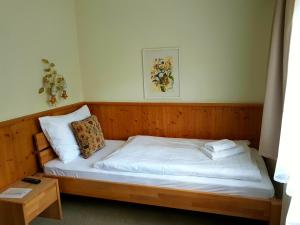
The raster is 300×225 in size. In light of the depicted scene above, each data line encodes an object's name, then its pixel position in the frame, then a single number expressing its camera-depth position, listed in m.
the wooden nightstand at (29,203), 1.90
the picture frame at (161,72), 2.95
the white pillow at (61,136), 2.55
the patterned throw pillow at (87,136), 2.63
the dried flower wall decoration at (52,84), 2.67
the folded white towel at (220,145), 2.38
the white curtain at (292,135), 1.35
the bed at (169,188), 1.95
